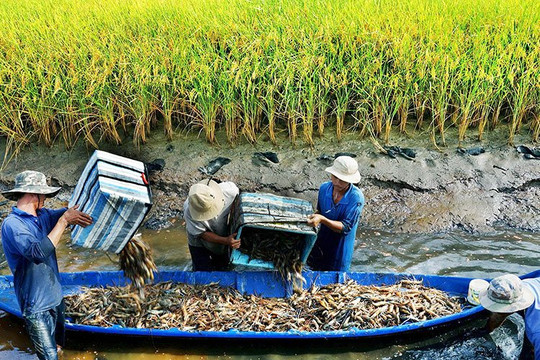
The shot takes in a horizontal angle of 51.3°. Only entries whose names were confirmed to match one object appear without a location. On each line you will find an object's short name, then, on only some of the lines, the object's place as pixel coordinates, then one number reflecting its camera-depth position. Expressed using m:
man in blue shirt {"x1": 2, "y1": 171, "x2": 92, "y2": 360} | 3.60
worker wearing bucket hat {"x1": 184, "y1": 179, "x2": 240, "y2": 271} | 4.20
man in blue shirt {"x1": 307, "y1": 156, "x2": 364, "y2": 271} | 4.35
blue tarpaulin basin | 4.11
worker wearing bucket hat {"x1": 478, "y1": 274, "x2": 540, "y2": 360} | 3.33
